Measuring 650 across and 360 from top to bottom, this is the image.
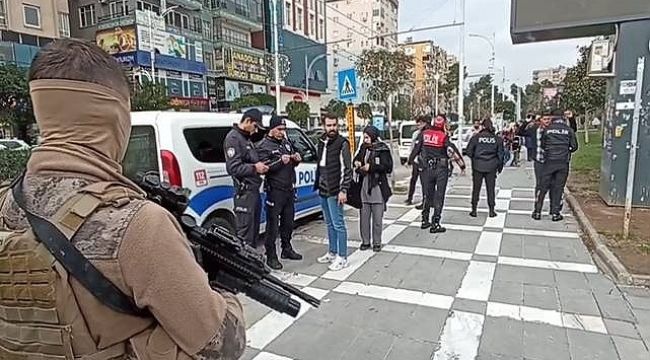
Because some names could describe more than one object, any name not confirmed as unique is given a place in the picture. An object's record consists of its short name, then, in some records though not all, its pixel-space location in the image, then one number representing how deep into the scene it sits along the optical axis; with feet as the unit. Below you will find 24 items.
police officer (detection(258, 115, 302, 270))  16.61
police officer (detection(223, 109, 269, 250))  15.33
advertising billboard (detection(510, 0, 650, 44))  25.48
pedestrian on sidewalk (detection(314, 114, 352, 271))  17.20
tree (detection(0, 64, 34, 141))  68.74
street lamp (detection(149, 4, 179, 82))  92.17
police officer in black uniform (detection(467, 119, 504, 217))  25.25
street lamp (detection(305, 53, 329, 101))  184.75
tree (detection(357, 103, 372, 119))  130.15
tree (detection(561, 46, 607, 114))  68.95
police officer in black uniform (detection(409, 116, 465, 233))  22.26
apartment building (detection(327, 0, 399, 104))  235.81
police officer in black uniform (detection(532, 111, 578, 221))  23.44
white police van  14.82
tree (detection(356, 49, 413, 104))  82.64
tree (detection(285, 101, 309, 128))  138.10
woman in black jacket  18.44
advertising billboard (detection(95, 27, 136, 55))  104.37
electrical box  24.79
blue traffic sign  26.66
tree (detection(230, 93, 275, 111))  117.60
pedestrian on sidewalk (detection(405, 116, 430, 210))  25.89
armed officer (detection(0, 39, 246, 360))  3.31
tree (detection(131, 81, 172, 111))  70.23
